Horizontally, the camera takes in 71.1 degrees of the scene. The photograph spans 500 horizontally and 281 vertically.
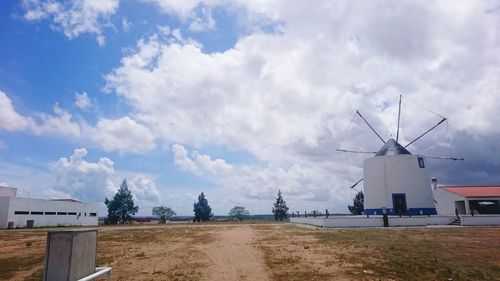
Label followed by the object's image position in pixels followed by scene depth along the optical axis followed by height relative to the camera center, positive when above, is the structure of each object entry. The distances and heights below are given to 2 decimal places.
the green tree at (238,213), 100.62 +0.12
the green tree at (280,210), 88.69 +0.72
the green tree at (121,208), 85.12 +1.76
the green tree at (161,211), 95.28 +0.95
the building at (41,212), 58.47 +0.81
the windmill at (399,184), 48.06 +3.67
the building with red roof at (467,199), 47.12 +1.52
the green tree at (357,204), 84.15 +1.83
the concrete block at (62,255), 5.67 -0.63
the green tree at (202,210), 90.70 +1.02
